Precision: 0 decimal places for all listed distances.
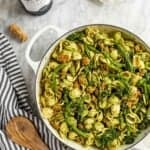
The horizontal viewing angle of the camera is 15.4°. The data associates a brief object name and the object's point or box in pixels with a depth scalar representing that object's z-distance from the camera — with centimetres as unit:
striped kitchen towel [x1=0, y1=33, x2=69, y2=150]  97
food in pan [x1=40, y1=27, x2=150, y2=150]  92
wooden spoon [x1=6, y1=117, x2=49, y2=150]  96
